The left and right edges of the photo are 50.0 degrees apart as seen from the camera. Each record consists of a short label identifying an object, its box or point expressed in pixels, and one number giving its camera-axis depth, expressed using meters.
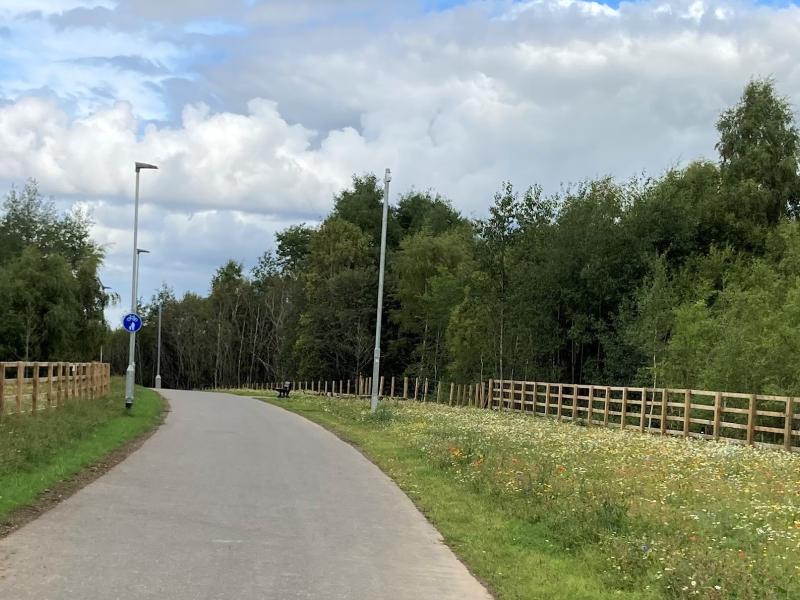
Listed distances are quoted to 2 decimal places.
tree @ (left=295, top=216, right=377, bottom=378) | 74.94
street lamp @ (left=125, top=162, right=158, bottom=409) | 26.75
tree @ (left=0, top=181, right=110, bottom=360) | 49.62
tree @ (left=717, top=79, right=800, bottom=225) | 46.25
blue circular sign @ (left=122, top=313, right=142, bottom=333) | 26.33
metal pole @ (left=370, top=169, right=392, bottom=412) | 30.68
